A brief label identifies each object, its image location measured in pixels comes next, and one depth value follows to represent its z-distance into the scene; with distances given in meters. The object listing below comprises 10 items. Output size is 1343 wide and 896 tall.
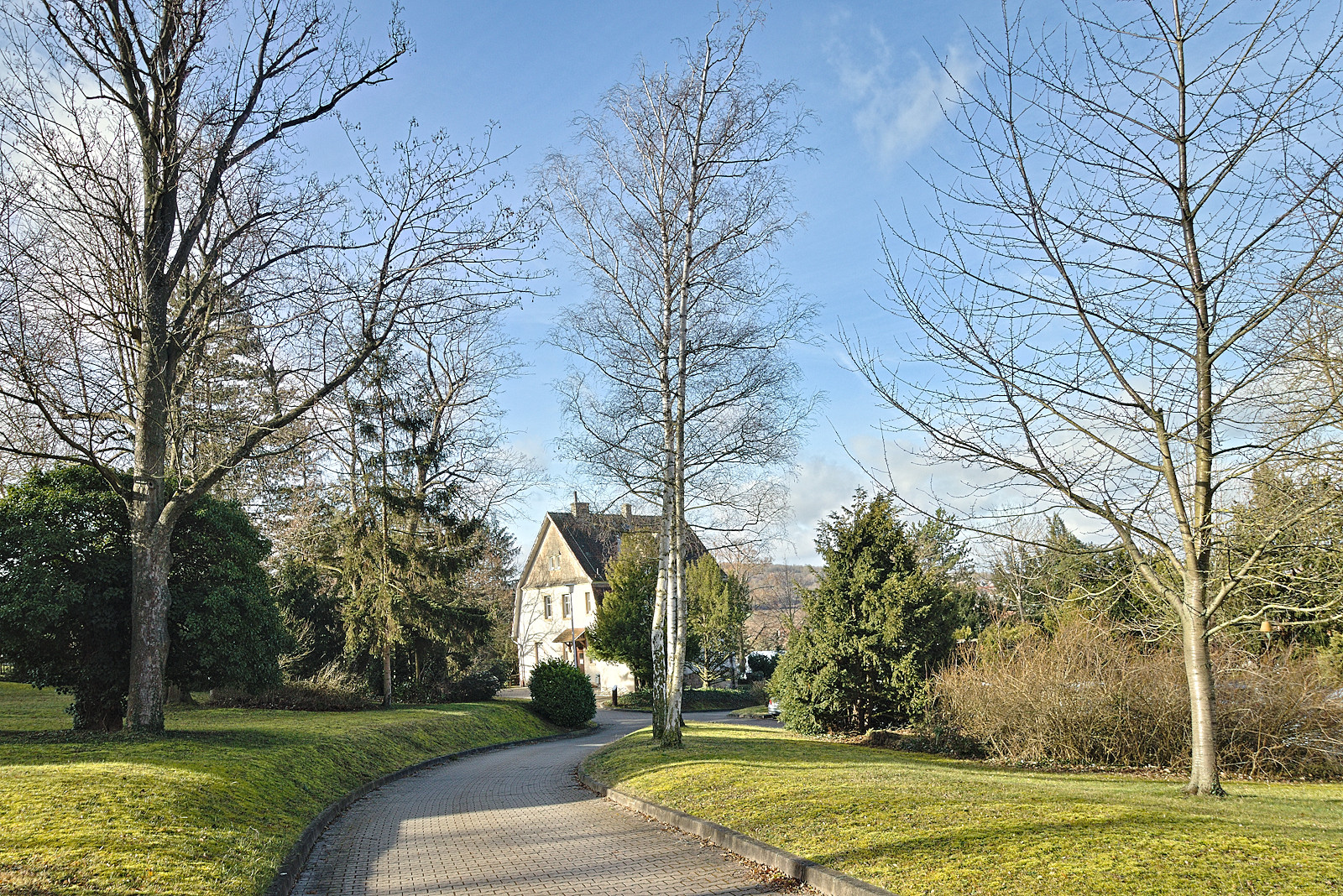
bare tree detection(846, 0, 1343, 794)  7.78
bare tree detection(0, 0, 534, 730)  12.53
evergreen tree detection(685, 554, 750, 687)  42.66
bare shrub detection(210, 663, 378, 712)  23.84
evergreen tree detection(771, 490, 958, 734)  19.30
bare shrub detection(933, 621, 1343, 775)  12.99
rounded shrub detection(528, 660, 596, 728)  29.59
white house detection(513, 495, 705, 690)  49.03
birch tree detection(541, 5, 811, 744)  15.35
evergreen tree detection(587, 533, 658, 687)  39.00
